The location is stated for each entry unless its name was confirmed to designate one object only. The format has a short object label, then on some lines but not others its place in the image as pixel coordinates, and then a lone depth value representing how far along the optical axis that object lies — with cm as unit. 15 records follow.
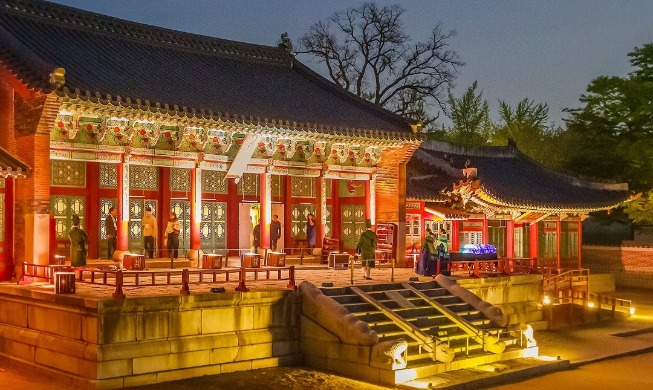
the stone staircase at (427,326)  1695
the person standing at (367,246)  2267
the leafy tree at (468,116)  6538
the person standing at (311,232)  2747
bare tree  5409
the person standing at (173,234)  2369
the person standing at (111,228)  2222
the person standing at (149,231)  2334
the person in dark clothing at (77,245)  1909
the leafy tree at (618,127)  4100
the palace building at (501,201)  3023
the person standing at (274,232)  2645
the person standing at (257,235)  2589
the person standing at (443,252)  2223
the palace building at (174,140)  1984
